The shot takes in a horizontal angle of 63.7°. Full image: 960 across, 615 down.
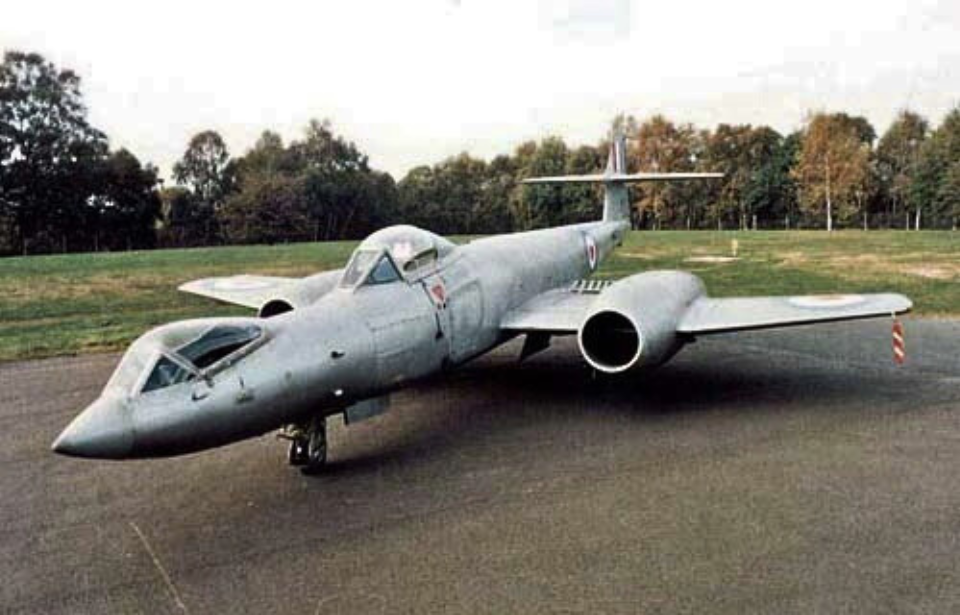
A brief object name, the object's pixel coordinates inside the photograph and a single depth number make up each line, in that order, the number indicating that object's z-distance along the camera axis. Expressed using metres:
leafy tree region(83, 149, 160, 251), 56.97
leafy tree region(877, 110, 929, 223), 66.69
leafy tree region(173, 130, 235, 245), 72.68
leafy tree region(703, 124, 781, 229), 73.94
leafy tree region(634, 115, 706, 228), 80.12
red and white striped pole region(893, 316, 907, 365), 9.48
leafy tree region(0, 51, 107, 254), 54.97
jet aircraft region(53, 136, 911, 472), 5.37
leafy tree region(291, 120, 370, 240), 66.56
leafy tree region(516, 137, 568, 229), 73.50
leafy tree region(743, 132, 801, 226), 71.69
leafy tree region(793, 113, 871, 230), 60.91
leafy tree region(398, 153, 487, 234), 75.12
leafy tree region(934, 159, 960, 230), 56.47
